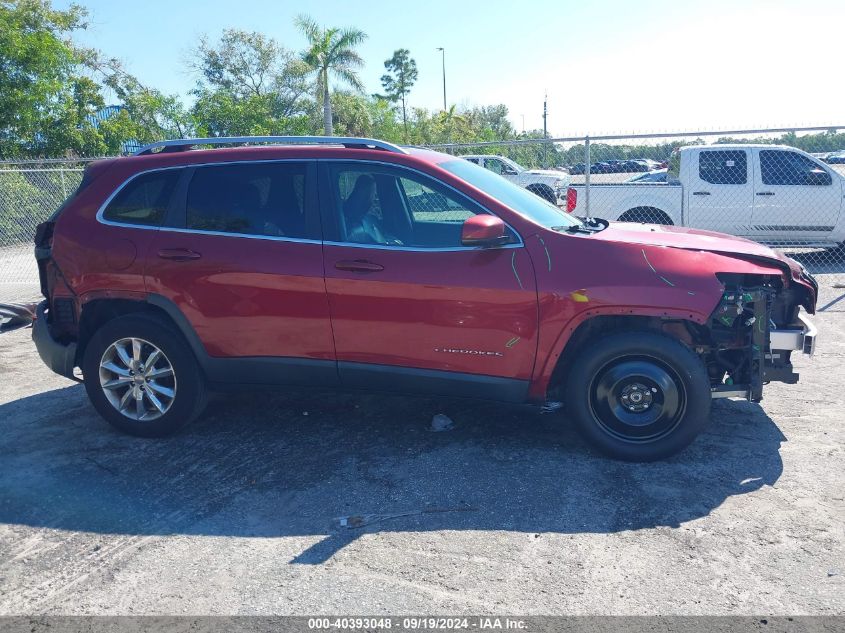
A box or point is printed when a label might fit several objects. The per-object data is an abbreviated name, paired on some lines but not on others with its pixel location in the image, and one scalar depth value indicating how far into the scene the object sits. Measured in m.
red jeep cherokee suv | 4.35
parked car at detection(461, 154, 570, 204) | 14.88
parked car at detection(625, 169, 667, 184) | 12.68
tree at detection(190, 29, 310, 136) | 38.12
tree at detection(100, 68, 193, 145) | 27.39
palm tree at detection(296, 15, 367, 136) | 29.30
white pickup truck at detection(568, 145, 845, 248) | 11.10
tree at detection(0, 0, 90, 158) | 19.64
